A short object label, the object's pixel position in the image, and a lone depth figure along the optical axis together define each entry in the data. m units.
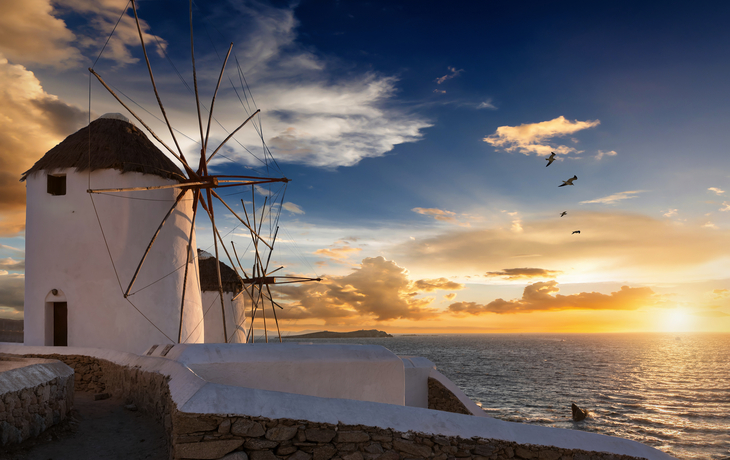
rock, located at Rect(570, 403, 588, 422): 23.36
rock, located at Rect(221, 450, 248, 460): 4.79
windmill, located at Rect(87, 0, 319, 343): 13.07
